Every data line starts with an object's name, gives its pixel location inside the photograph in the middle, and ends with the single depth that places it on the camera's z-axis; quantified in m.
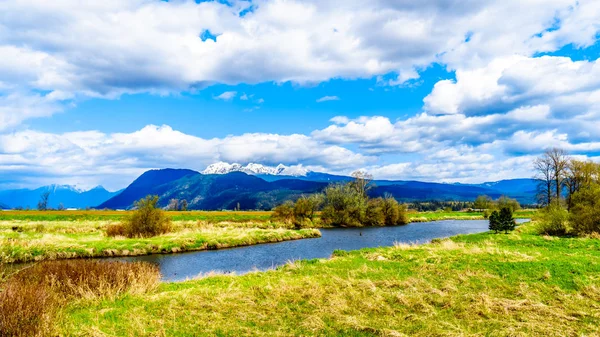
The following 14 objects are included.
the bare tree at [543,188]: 67.38
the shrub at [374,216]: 80.50
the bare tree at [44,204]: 119.31
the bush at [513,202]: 120.02
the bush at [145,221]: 43.22
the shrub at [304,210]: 70.81
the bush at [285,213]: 70.88
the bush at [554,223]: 36.16
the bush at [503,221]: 36.91
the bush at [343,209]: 77.62
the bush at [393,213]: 82.25
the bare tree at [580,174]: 57.72
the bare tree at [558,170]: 64.05
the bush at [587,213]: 32.38
